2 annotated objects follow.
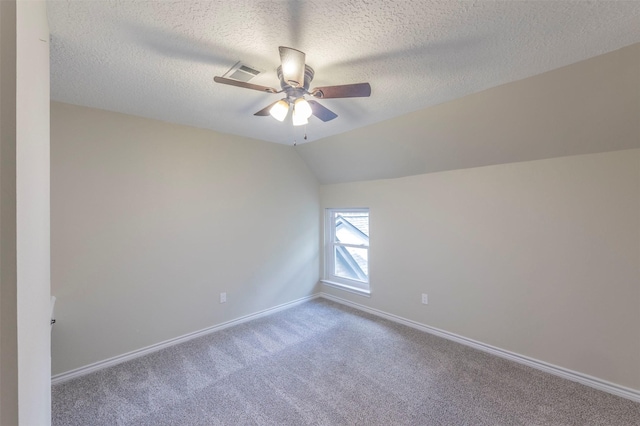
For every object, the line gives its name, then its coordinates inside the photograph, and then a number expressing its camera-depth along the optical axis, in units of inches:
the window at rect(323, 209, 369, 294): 154.1
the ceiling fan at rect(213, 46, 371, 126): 54.4
